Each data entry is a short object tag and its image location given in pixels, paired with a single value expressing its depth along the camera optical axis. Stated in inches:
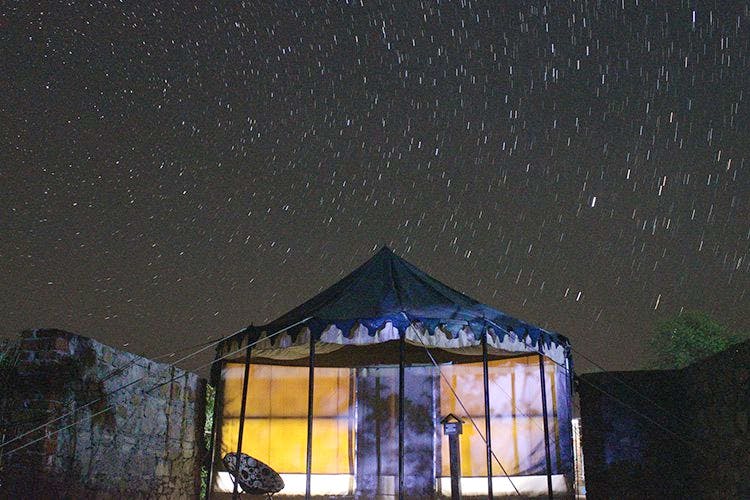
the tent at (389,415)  307.7
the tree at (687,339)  666.2
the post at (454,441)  251.3
